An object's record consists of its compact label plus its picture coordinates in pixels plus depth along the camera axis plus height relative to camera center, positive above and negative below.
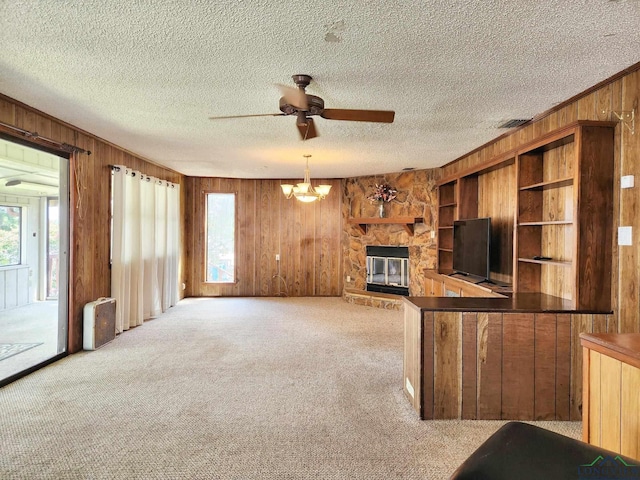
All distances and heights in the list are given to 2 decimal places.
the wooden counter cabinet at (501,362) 2.59 -0.91
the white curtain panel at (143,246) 4.70 -0.15
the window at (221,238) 7.55 -0.03
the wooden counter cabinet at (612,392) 1.55 -0.71
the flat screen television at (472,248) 4.11 -0.12
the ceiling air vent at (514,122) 3.48 +1.16
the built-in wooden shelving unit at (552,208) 2.64 +0.29
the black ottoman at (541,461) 1.07 -0.71
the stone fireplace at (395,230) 6.16 +0.14
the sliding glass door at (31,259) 3.91 -0.41
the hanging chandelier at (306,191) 4.91 +0.66
